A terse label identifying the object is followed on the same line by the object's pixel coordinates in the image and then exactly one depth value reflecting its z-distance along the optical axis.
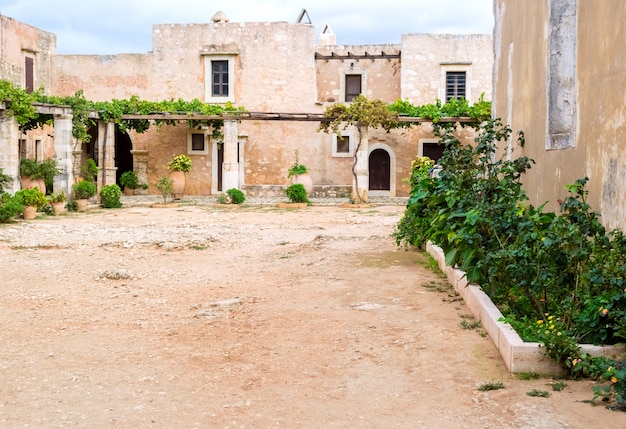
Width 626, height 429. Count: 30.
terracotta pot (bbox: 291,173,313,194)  26.21
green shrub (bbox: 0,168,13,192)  18.59
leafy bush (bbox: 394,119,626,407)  4.98
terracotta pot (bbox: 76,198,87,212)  21.83
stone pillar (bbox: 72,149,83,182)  22.96
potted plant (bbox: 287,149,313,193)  26.11
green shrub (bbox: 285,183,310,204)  24.80
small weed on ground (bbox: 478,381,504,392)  4.80
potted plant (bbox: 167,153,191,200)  25.97
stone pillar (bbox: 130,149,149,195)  29.75
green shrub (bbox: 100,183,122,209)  23.11
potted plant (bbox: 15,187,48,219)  18.45
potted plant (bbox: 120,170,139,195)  29.39
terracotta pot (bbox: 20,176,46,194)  20.47
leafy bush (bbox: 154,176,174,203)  25.33
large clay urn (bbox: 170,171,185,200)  26.09
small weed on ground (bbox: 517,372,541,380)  5.01
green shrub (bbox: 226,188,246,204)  24.97
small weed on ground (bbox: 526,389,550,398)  4.60
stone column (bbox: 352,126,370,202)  25.84
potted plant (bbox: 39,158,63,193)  20.62
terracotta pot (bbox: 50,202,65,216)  20.34
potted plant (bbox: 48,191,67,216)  20.34
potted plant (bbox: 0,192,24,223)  16.97
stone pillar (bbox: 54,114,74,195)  21.88
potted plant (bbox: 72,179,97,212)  21.95
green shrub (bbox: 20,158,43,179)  20.38
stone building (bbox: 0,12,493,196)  29.34
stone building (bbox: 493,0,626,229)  6.36
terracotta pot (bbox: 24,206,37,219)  18.45
